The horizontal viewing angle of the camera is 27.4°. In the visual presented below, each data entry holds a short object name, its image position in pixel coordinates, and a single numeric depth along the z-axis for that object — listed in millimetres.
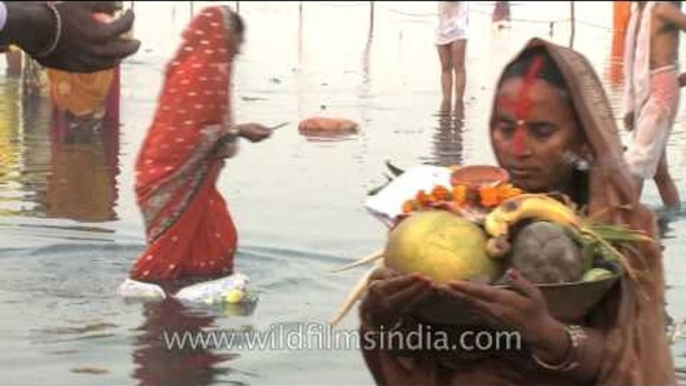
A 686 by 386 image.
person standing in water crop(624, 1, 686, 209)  8320
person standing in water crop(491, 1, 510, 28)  32969
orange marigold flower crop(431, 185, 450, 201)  3082
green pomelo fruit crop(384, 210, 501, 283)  2893
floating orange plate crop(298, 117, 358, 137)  12148
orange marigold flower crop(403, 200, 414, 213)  3100
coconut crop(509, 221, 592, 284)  2883
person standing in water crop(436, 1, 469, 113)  14852
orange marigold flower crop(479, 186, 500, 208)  3033
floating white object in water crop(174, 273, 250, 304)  5949
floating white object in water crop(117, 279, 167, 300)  5957
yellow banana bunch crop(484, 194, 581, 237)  2941
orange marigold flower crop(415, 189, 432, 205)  3078
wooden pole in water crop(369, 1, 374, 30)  30859
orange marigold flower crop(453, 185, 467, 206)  3069
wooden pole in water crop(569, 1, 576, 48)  27503
